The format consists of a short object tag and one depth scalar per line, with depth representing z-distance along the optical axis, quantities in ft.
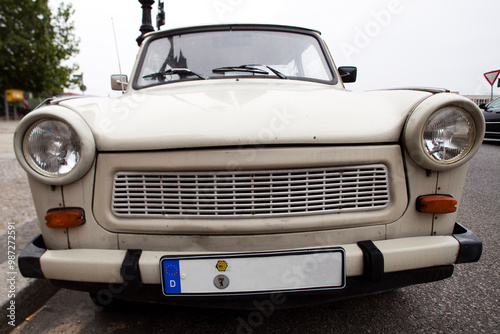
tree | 64.03
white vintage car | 4.34
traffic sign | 30.63
